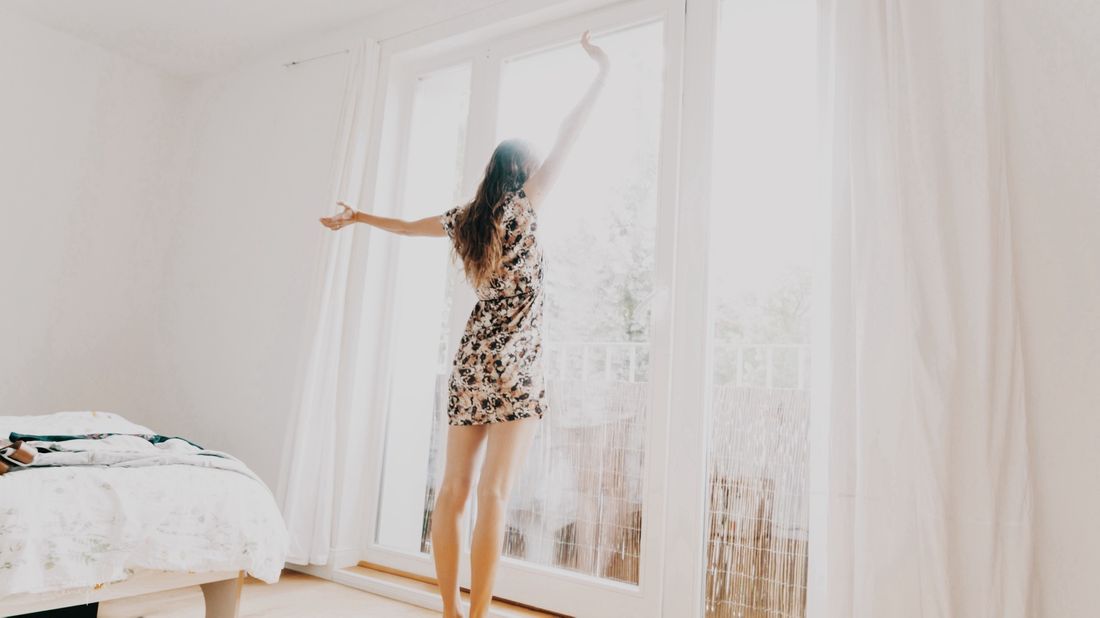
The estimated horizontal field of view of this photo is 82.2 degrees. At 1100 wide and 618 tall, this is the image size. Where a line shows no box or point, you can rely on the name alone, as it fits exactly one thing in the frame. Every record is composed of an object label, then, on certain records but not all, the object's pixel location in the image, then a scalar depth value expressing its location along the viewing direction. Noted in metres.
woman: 1.83
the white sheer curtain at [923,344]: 1.53
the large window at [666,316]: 2.08
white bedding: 1.44
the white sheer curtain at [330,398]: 2.77
